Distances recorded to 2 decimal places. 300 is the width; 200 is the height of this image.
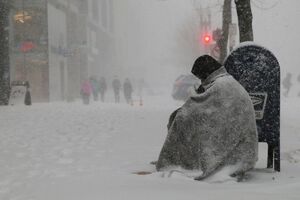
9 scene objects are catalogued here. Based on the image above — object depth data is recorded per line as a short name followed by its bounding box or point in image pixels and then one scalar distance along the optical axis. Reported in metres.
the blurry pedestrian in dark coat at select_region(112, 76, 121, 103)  36.84
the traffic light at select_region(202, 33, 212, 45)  35.16
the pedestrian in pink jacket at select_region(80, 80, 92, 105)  32.96
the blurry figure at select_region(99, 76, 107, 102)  38.81
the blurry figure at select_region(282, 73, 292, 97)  41.08
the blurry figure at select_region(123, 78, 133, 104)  36.10
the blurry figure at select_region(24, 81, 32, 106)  25.58
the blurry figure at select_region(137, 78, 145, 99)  49.23
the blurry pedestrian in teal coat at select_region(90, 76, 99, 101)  37.69
